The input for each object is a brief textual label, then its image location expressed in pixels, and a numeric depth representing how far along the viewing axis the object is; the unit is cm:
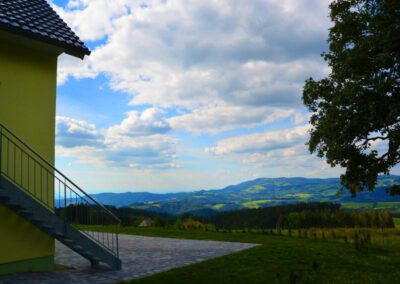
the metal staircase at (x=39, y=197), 955
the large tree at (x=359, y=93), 1398
